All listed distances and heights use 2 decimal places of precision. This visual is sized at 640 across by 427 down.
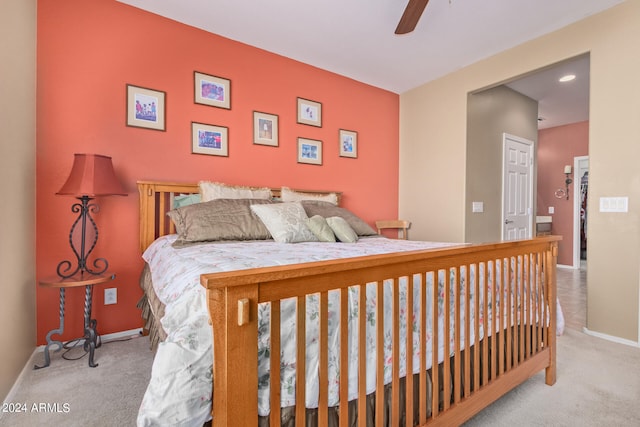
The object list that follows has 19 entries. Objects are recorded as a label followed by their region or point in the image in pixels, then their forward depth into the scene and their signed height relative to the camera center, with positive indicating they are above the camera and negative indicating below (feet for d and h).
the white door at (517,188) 13.19 +1.06
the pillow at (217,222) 6.84 -0.30
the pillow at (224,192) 8.20 +0.47
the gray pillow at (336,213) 8.86 -0.08
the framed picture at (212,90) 9.00 +3.47
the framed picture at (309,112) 10.96 +3.46
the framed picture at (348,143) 12.03 +2.60
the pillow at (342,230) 7.68 -0.49
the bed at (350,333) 2.42 -1.30
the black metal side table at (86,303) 6.15 -2.01
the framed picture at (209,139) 8.93 +2.02
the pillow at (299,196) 9.62 +0.44
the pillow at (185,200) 8.28 +0.23
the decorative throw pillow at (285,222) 7.07 -0.29
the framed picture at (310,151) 10.98 +2.09
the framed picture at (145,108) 8.03 +2.63
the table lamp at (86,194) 6.53 +0.28
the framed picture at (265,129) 9.99 +2.61
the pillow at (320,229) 7.42 -0.45
